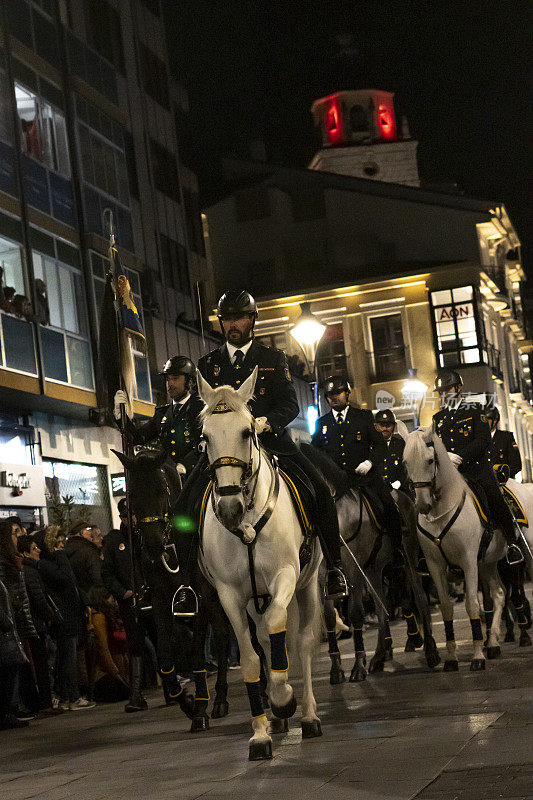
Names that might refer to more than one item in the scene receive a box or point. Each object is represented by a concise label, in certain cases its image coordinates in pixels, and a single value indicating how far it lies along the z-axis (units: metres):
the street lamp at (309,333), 21.98
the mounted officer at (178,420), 11.38
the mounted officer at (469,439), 14.93
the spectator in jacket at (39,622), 14.63
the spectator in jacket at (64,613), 15.00
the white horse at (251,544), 8.37
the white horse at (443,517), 13.73
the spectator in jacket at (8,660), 13.24
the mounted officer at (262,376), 9.90
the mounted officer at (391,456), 15.56
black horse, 11.87
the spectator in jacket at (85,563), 16.22
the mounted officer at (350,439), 14.41
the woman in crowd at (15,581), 14.17
